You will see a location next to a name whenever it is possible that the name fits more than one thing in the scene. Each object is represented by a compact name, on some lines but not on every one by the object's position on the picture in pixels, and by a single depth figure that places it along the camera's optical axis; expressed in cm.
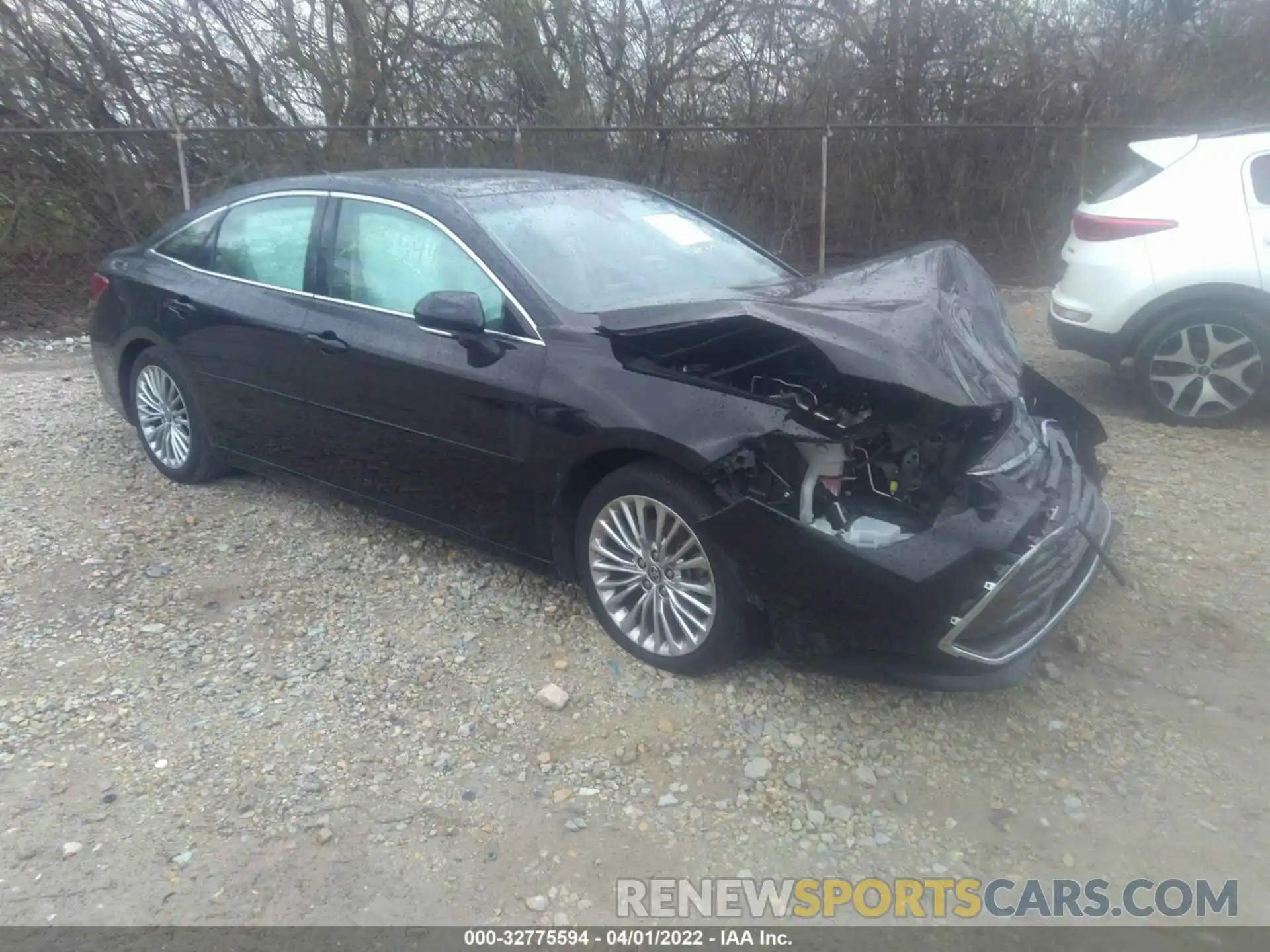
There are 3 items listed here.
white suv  627
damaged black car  334
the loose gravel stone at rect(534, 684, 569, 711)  369
